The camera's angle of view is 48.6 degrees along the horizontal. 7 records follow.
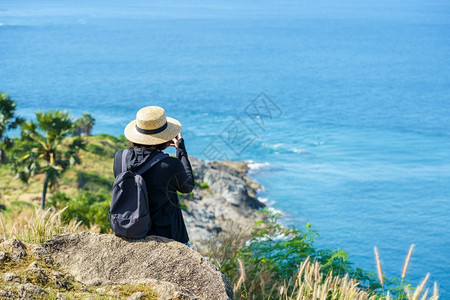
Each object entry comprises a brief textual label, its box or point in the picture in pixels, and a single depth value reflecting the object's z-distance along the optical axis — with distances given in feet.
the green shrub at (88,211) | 61.72
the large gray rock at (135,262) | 15.42
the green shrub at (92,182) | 149.42
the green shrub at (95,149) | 179.83
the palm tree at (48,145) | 86.48
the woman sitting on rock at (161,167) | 15.76
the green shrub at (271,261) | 21.15
